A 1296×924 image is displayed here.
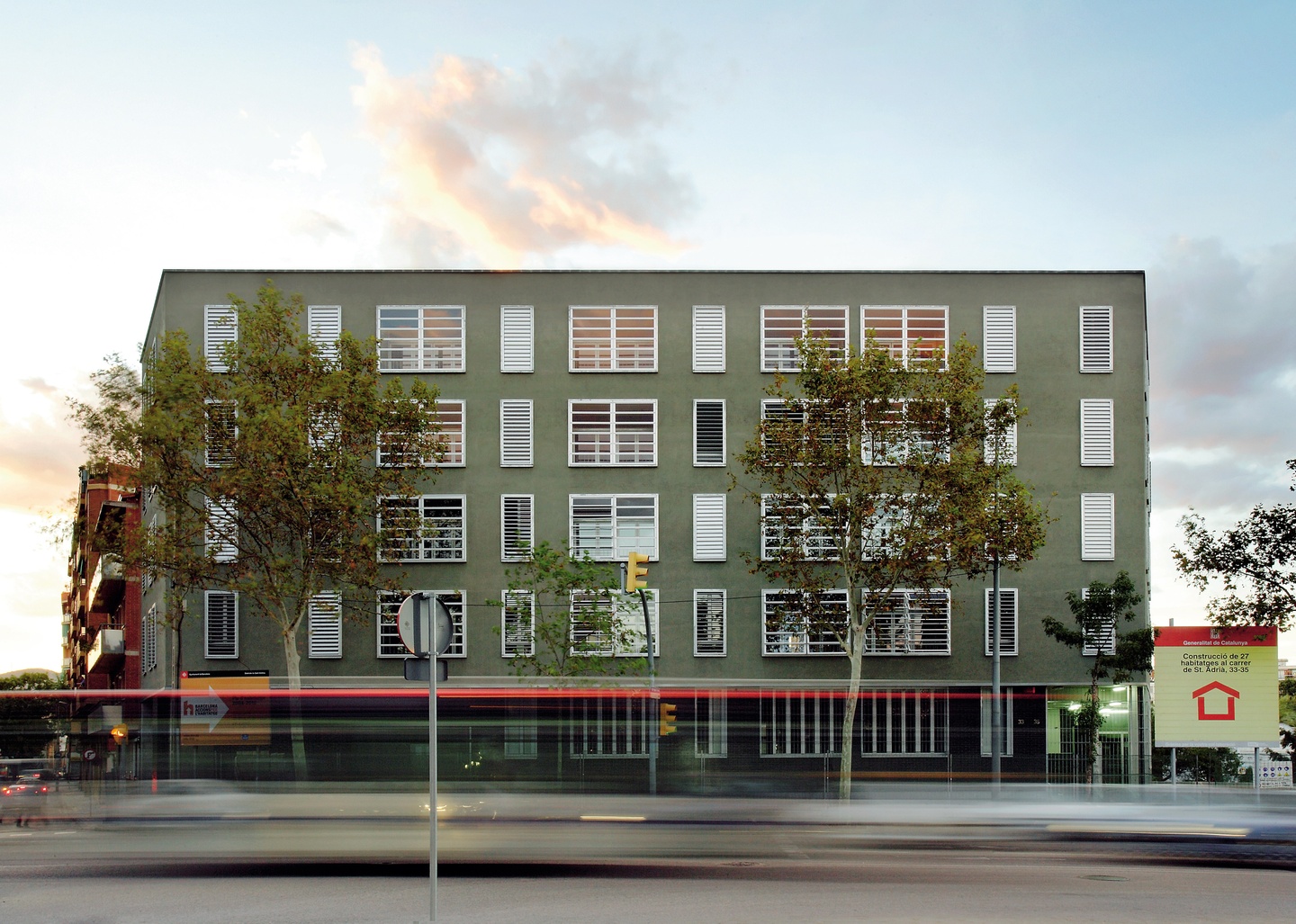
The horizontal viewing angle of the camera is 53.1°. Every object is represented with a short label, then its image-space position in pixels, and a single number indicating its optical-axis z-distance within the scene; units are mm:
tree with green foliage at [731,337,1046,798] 33406
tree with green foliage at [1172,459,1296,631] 28969
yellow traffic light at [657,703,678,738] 21359
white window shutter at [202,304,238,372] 40594
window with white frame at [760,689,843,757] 22219
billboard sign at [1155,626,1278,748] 28922
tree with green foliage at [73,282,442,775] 33719
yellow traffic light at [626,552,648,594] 28141
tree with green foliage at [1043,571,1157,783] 37750
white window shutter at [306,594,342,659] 39531
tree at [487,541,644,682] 36906
